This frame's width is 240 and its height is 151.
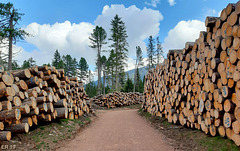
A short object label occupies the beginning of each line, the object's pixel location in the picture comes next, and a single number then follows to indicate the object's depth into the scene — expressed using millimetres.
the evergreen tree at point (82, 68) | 45684
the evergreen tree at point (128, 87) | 39594
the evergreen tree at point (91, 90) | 49778
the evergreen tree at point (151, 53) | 34594
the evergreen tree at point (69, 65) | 42250
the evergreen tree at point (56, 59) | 38500
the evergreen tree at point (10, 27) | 14828
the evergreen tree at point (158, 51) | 33919
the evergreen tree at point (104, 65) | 46603
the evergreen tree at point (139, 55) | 40859
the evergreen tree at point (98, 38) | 28078
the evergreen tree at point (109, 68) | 42075
